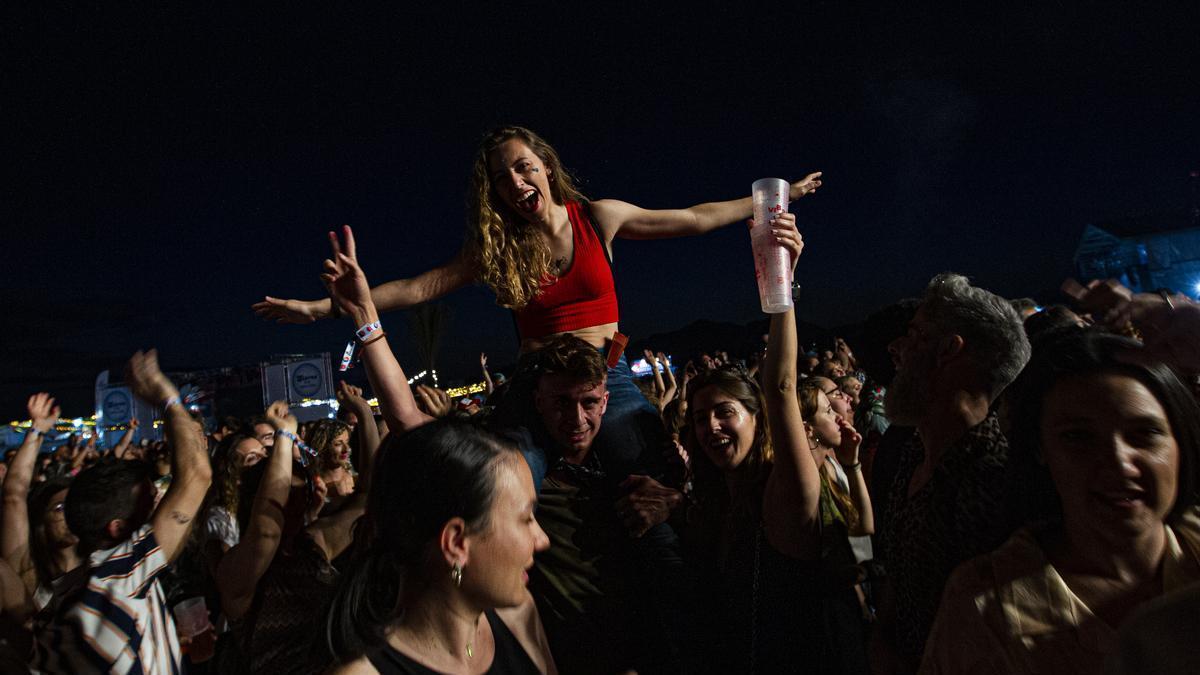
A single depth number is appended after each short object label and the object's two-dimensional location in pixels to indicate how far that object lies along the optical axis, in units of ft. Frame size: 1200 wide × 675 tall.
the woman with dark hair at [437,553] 5.38
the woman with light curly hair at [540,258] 9.00
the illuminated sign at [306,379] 72.38
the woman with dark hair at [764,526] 7.28
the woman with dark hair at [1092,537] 4.50
